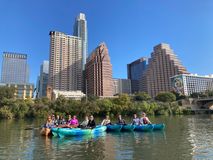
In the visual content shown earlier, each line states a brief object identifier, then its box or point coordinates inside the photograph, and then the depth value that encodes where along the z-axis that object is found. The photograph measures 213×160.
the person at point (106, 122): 22.49
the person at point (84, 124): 19.79
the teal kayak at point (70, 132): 17.26
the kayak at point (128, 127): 21.47
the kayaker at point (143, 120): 22.14
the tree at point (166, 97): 97.29
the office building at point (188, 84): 129.03
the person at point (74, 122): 20.76
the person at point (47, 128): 18.27
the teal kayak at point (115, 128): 21.20
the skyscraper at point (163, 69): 137.31
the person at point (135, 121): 22.16
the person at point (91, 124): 20.20
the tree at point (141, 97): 101.44
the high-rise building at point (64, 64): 133.17
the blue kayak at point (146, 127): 21.04
